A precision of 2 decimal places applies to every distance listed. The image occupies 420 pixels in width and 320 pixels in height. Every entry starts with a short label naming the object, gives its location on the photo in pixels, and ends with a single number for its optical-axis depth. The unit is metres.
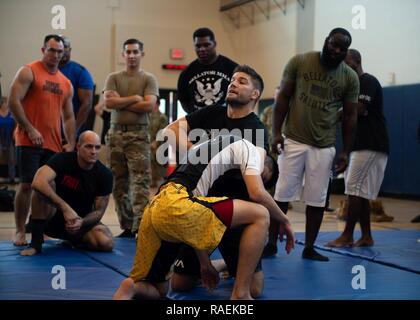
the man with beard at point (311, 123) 5.27
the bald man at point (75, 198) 5.10
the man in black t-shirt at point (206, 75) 5.83
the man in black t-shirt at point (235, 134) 3.83
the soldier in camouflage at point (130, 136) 6.22
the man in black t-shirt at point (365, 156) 5.85
